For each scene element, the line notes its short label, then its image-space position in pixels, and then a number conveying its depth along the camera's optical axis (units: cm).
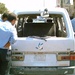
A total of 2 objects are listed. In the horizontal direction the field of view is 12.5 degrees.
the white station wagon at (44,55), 784
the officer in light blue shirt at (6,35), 725
